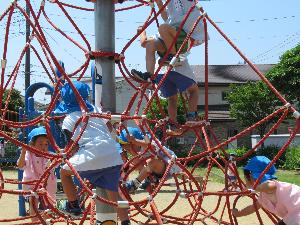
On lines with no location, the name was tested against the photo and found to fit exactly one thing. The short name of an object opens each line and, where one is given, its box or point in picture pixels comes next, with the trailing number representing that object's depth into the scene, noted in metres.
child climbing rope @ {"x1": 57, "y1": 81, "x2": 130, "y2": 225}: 2.97
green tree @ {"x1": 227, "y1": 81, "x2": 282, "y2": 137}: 20.08
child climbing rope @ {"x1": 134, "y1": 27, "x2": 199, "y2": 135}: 3.89
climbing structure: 2.92
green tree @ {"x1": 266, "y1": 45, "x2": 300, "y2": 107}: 17.05
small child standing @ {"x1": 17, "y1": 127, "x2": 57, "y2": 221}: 4.56
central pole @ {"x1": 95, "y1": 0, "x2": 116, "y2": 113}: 3.20
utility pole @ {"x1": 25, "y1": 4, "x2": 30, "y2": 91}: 16.72
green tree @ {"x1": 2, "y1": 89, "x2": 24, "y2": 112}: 22.45
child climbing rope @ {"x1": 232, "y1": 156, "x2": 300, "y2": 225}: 3.34
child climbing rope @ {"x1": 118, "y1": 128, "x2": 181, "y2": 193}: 4.19
